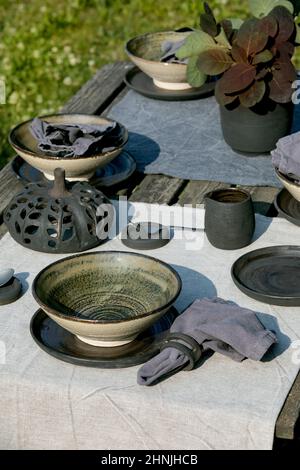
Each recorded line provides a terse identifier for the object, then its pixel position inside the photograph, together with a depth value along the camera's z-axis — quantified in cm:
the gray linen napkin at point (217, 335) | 186
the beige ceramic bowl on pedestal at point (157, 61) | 328
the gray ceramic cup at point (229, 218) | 236
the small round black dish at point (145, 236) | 242
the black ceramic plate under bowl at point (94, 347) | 191
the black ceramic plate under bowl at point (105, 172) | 276
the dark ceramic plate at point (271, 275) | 215
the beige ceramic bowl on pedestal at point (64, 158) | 263
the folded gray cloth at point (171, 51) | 329
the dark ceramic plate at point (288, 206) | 253
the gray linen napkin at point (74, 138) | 266
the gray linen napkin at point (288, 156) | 246
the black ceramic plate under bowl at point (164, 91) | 333
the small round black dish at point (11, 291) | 217
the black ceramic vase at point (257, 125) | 289
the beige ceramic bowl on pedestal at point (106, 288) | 198
